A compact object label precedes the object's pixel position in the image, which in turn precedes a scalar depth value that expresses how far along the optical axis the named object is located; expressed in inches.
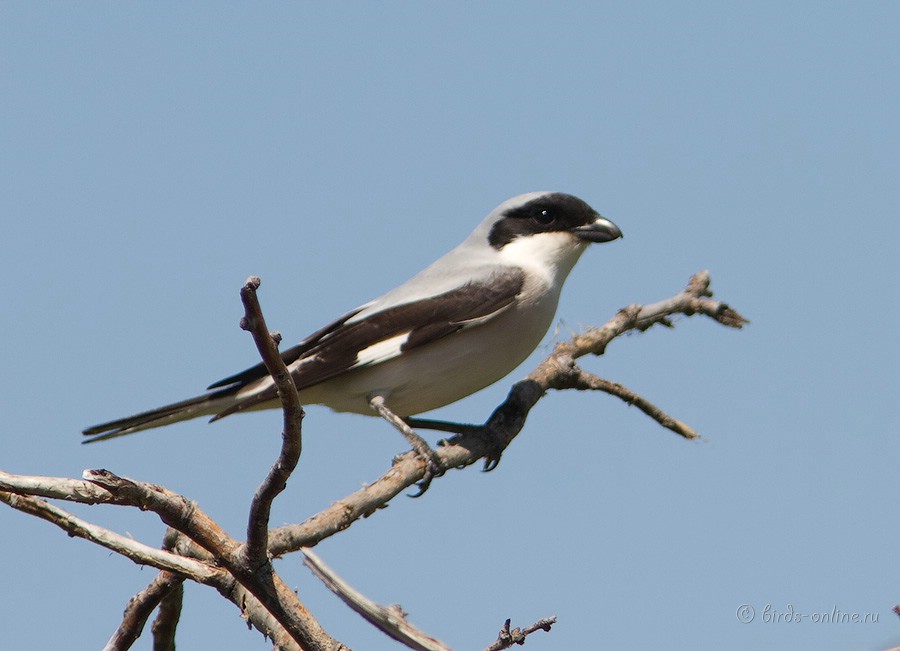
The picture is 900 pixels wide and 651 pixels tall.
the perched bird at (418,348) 388.2
